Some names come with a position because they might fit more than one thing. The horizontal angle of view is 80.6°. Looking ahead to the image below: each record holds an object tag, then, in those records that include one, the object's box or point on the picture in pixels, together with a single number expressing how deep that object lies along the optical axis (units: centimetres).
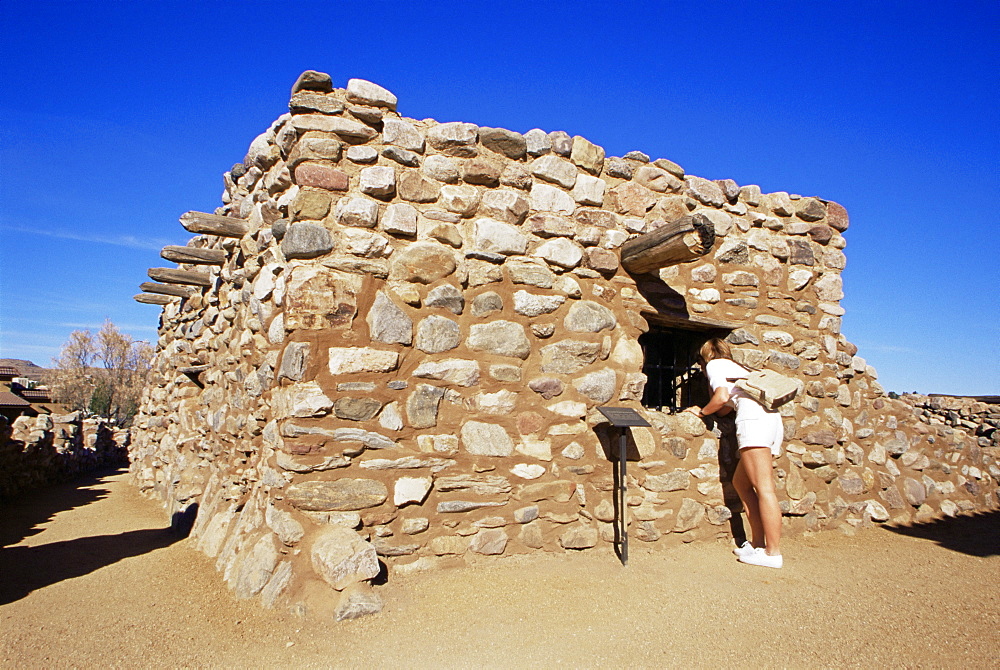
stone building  335
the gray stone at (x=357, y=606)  289
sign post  362
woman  386
